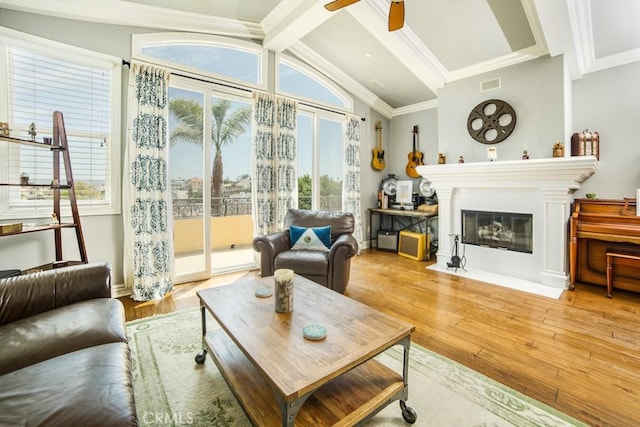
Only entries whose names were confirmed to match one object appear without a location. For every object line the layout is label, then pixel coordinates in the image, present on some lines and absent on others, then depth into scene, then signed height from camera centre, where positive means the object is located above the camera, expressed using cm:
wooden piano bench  298 -49
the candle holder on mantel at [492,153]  365 +80
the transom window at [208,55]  325 +202
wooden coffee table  117 -64
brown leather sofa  94 -63
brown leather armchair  302 -46
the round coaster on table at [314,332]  140 -60
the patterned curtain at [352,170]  505 +82
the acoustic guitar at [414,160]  530 +104
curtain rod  302 +171
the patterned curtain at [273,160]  394 +79
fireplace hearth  327 +8
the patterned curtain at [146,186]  302 +31
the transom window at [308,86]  432 +213
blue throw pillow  339 -28
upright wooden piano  301 -25
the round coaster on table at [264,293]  192 -54
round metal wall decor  367 +127
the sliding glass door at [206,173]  351 +55
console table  469 -6
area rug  146 -104
